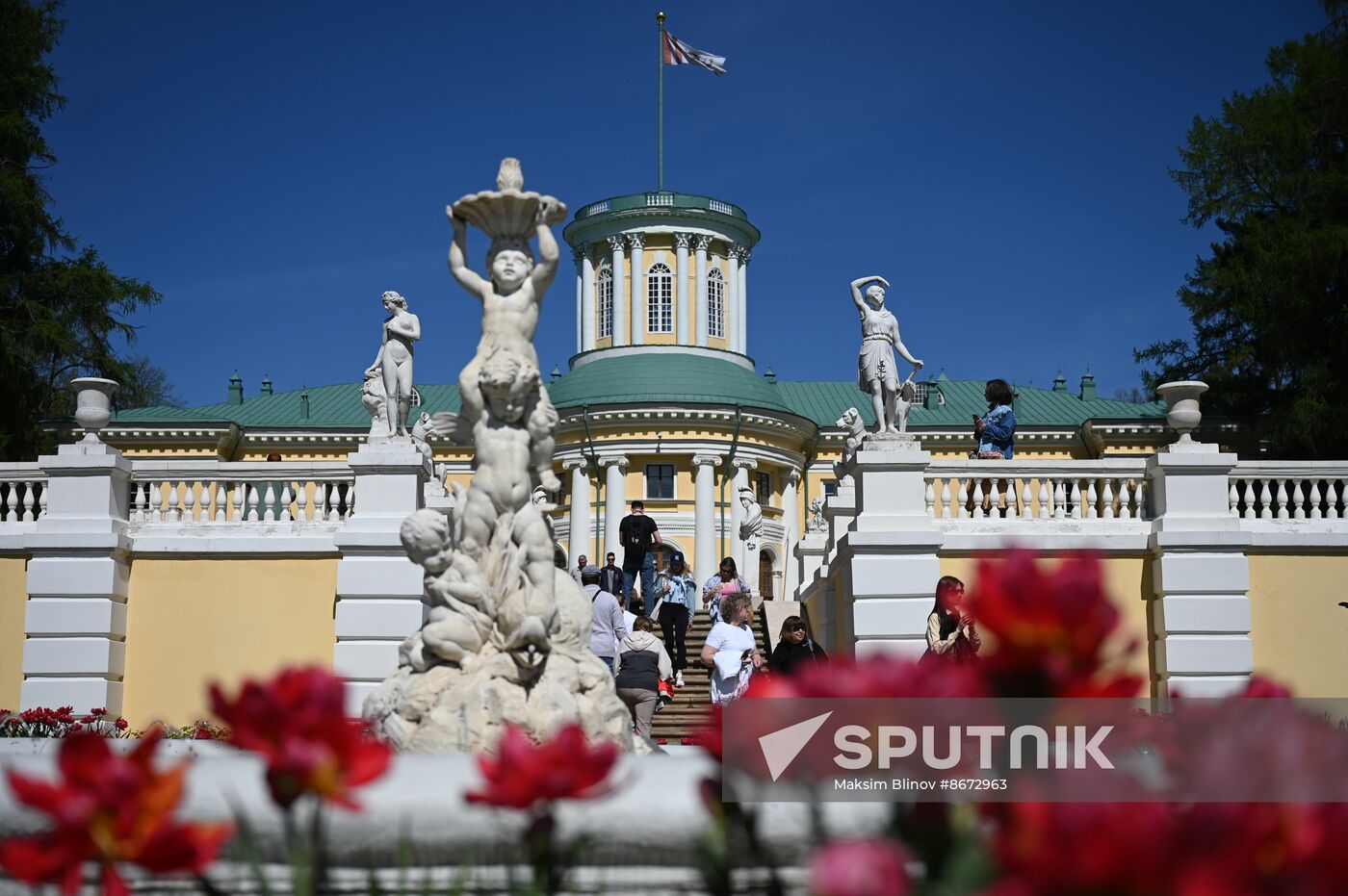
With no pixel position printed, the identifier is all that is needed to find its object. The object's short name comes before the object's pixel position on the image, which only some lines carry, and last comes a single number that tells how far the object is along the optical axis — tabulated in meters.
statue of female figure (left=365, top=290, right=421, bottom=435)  14.85
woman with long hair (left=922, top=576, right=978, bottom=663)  8.55
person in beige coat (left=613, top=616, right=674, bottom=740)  11.20
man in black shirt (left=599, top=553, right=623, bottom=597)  15.04
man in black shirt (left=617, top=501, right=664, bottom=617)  17.36
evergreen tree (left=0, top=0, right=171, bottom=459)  27.20
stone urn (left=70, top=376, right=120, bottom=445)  14.23
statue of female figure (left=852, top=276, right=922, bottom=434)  14.95
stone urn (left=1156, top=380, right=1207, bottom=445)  14.12
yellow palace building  13.80
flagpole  53.06
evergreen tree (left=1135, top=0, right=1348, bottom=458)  28.44
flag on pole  47.25
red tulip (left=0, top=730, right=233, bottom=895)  1.76
